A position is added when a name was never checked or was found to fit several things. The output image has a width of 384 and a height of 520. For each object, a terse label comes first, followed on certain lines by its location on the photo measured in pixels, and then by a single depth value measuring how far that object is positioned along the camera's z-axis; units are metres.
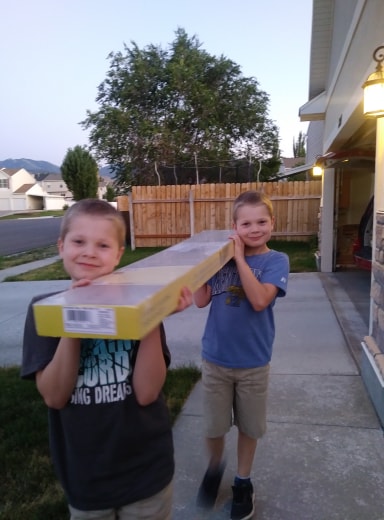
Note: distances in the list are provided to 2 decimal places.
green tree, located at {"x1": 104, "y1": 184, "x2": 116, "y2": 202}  45.19
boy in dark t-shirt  1.24
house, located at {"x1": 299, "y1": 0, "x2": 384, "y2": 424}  3.45
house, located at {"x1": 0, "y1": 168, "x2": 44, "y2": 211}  74.94
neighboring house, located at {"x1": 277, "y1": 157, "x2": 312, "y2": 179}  40.75
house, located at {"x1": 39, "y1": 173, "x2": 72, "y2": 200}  103.19
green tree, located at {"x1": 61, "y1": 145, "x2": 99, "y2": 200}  40.25
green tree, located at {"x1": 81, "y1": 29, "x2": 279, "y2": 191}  20.61
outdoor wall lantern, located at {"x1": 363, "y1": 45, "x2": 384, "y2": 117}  3.37
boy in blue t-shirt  2.05
